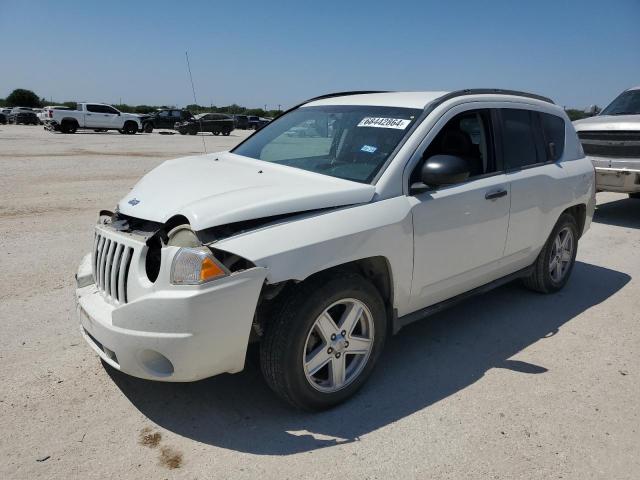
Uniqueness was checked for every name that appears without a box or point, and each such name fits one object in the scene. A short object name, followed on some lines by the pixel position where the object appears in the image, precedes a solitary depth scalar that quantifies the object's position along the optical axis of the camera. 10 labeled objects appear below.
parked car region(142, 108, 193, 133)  35.78
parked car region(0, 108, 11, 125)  42.59
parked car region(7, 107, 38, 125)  42.28
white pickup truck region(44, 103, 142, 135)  29.28
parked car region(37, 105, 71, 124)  29.27
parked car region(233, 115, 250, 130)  48.41
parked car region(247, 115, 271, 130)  49.25
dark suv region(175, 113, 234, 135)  34.56
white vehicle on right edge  7.79
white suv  2.60
